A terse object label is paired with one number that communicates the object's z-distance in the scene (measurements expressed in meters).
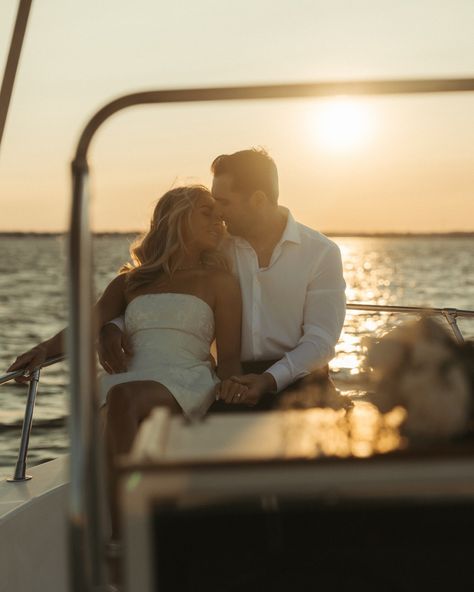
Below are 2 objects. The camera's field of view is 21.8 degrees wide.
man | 3.25
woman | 3.17
